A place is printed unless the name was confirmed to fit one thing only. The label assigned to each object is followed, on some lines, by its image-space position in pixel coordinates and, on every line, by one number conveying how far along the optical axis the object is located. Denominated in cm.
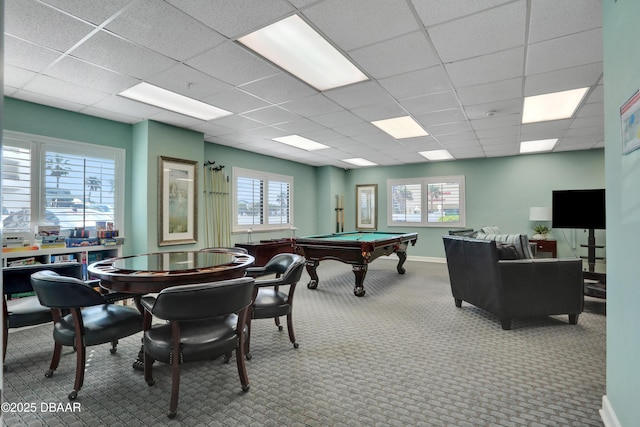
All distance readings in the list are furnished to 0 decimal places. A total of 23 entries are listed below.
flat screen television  576
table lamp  686
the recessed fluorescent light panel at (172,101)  380
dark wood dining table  234
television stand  402
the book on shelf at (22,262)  366
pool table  486
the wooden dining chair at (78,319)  222
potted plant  704
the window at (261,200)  688
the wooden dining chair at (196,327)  202
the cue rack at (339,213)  934
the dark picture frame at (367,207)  929
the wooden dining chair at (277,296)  288
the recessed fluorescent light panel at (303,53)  262
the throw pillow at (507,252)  374
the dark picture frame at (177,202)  491
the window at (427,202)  823
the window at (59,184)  391
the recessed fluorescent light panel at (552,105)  394
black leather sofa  359
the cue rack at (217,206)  617
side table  671
